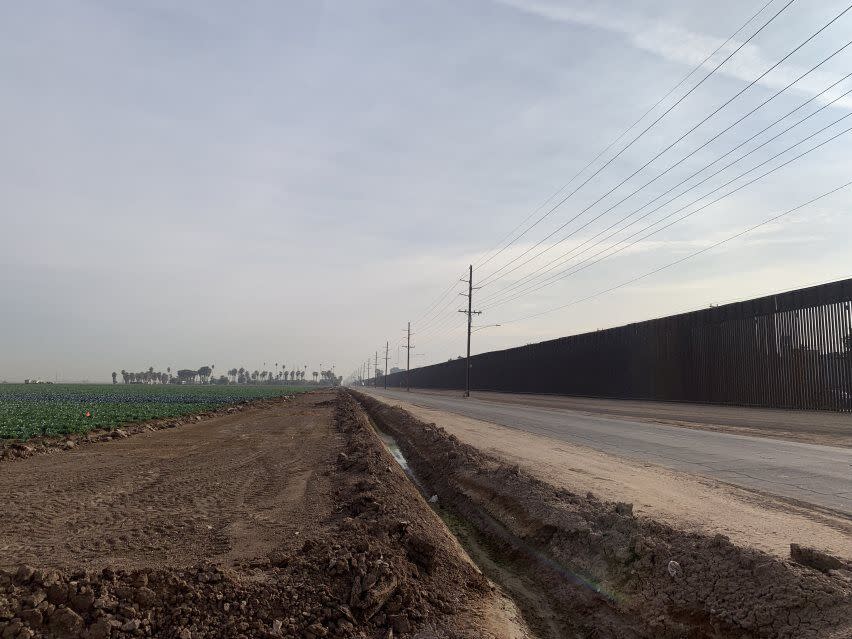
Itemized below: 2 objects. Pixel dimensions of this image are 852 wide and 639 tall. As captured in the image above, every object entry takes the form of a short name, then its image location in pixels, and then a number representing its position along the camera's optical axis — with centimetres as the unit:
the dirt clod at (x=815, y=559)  435
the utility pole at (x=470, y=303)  6301
